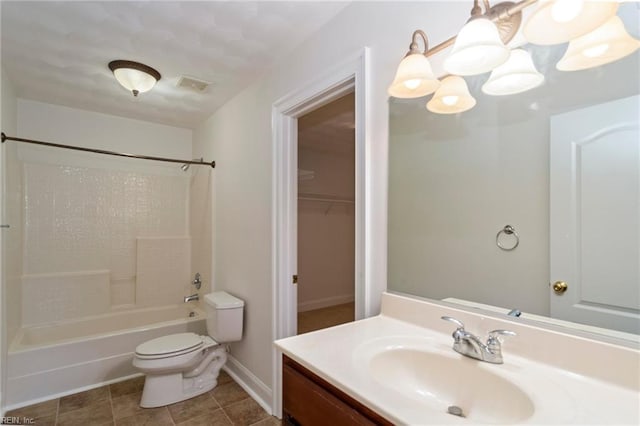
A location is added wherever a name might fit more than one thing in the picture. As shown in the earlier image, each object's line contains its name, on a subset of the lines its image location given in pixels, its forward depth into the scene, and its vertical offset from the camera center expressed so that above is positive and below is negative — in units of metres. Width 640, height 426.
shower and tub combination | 2.39 -0.53
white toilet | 2.18 -1.03
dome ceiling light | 2.06 +0.94
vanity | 0.68 -0.42
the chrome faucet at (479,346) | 0.89 -0.39
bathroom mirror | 0.80 +0.06
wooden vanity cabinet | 0.74 -0.51
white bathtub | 2.22 -1.08
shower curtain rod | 2.19 +0.52
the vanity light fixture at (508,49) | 0.79 +0.49
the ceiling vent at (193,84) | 2.29 +0.99
